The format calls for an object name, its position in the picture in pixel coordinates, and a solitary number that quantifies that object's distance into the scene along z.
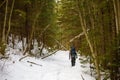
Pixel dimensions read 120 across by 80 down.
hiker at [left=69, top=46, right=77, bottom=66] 22.90
